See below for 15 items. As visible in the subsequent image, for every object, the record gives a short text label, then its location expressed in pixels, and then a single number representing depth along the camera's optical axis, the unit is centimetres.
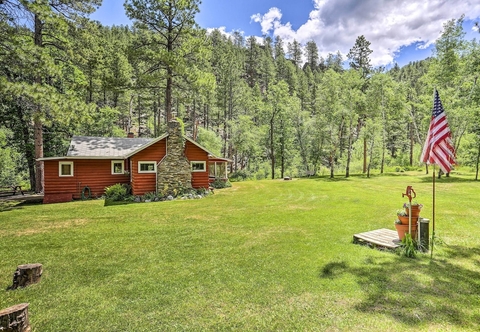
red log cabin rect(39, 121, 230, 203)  1448
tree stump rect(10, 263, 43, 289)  455
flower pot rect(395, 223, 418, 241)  604
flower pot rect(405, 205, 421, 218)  596
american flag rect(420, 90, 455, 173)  551
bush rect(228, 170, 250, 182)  3003
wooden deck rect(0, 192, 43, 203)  1394
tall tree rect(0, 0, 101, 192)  792
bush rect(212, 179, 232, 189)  2028
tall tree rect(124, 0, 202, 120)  1717
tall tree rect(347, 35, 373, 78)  3288
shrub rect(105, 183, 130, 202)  1435
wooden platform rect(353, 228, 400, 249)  612
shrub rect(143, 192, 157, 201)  1409
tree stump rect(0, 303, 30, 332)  299
